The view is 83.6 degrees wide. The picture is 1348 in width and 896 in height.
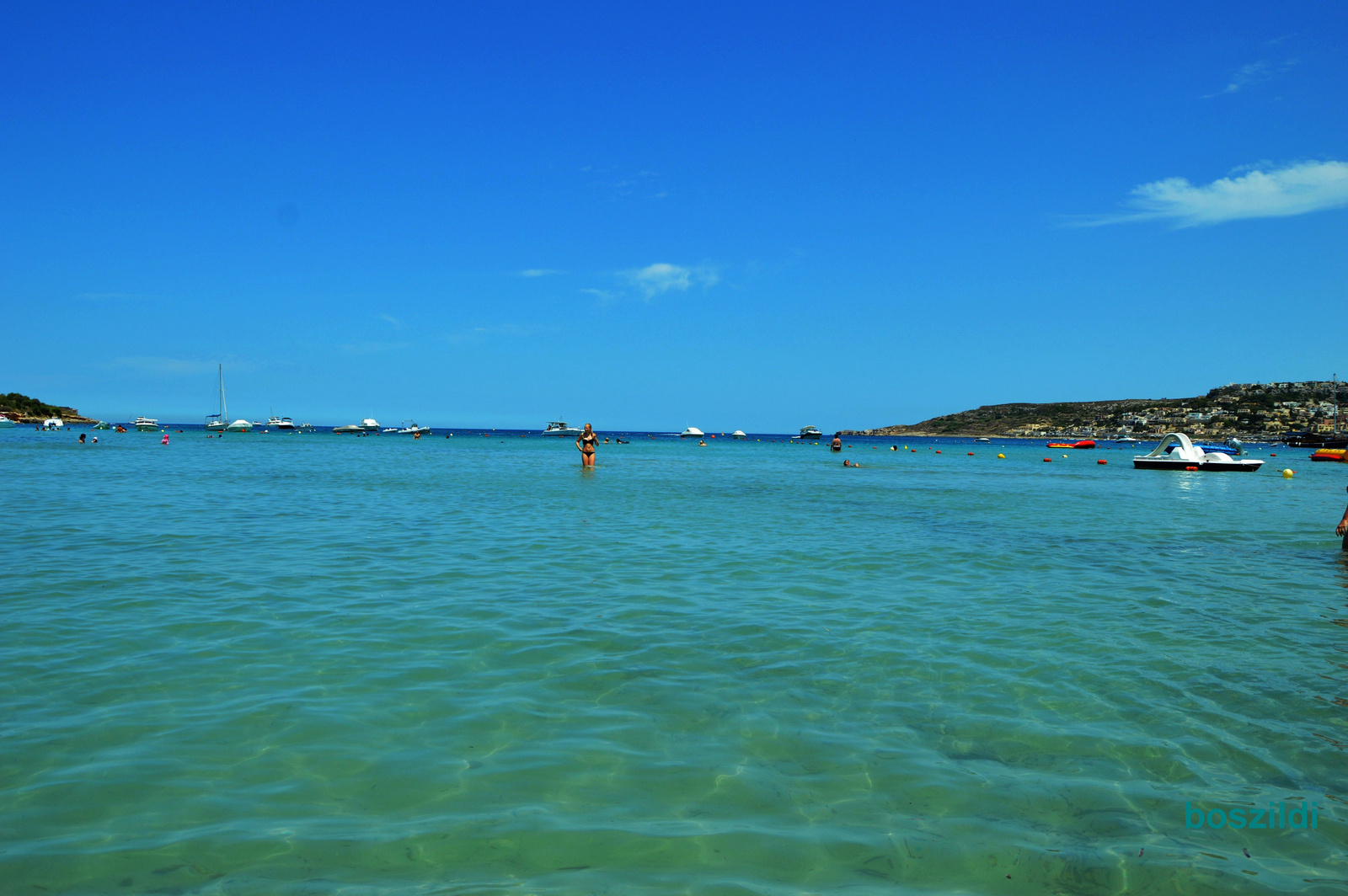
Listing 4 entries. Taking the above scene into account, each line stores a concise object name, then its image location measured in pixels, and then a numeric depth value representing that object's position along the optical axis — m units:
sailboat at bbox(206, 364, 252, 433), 139.00
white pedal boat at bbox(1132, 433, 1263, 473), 49.28
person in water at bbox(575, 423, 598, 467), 42.53
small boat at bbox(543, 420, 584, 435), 186.25
